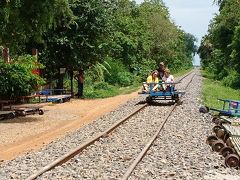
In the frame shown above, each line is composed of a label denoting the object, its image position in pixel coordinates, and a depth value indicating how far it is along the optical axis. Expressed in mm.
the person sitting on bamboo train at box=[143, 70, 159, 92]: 25062
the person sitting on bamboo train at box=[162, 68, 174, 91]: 25125
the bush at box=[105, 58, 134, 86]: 47625
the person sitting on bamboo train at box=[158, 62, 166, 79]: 26033
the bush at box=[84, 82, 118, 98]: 34688
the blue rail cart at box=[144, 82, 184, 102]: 24859
